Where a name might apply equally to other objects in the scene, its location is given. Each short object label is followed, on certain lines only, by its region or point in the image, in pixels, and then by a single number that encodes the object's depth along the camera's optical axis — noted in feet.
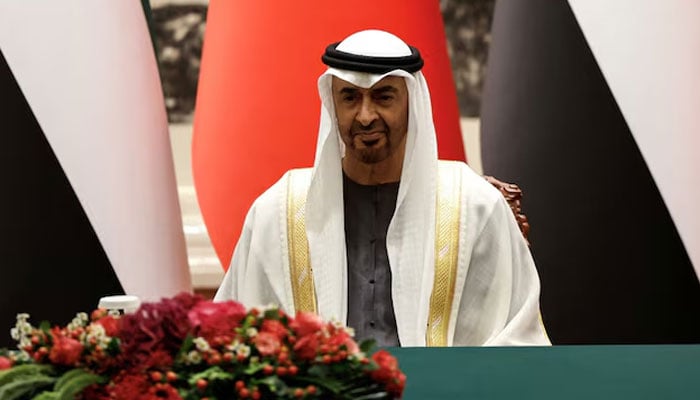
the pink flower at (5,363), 16.26
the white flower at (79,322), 16.26
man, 20.42
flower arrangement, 15.66
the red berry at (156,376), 15.61
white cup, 17.71
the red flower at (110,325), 16.18
